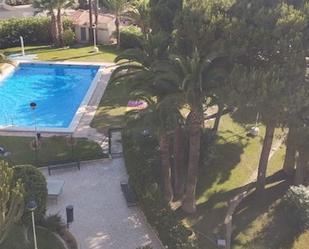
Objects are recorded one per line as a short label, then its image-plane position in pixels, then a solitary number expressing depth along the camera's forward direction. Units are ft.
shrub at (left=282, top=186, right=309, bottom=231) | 43.22
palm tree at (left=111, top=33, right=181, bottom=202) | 40.20
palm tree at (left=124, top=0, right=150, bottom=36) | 75.64
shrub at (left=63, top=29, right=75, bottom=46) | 92.80
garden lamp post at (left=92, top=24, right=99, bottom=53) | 90.33
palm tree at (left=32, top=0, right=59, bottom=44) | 85.24
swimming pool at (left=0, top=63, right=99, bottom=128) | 66.49
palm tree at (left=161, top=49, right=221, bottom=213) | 38.36
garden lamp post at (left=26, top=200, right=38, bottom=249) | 32.61
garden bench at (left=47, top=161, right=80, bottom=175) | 51.39
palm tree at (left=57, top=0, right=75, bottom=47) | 86.13
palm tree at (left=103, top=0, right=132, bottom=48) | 87.52
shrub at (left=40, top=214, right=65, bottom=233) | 42.11
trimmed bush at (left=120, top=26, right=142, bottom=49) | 91.13
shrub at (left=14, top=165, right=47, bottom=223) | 40.42
